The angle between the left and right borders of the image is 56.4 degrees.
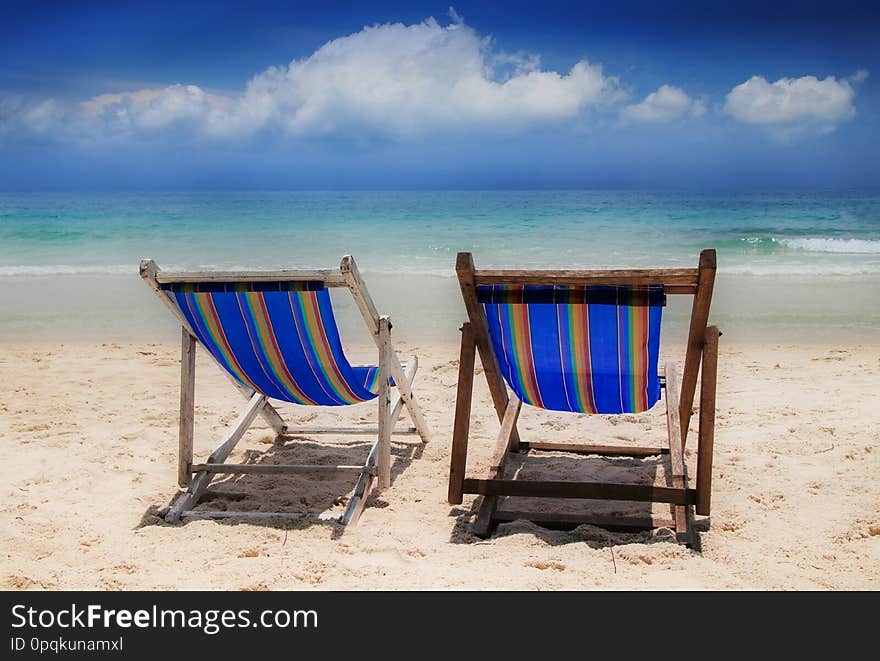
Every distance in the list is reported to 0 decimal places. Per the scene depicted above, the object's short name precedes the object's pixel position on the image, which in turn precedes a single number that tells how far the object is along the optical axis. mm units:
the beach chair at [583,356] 2738
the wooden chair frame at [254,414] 2912
